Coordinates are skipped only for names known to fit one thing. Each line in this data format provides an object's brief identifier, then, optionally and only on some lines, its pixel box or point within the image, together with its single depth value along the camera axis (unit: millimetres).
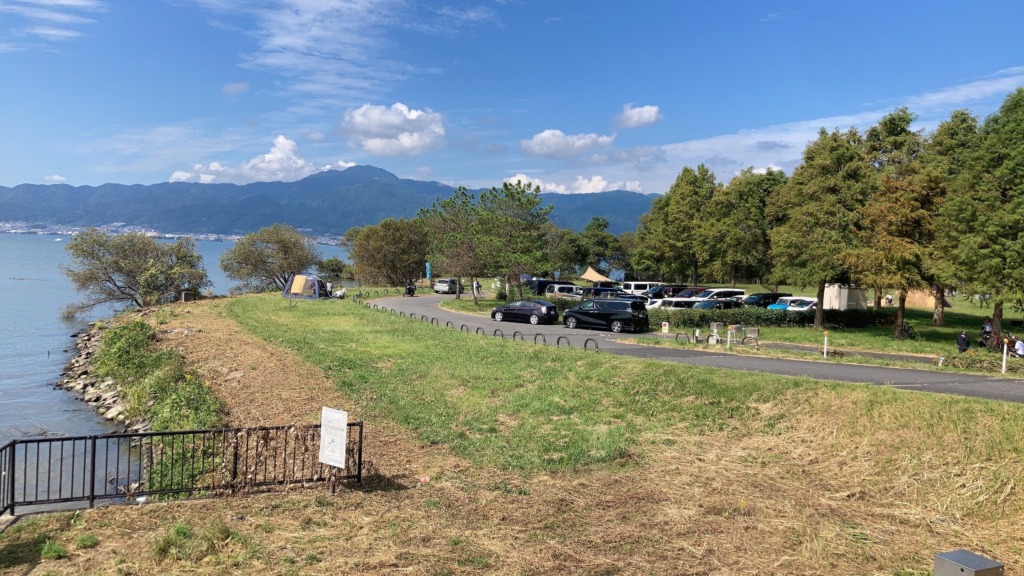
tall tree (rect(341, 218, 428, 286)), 67375
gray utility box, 5258
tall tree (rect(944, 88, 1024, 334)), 24281
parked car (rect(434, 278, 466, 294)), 55875
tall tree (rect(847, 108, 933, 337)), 28812
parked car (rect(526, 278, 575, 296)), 50188
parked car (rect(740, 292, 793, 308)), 40038
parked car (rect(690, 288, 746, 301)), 43791
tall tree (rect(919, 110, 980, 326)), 27188
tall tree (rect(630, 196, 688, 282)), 54719
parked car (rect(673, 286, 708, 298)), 45031
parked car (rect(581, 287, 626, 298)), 45953
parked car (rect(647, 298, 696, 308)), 36031
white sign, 9500
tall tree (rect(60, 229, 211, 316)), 47719
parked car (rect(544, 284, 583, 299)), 48531
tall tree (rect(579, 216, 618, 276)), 89188
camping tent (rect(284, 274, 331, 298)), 45625
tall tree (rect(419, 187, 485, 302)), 44281
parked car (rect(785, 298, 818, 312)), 36312
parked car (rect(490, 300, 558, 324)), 33344
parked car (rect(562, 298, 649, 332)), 29688
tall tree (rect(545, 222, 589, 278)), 78331
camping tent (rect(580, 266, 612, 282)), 62156
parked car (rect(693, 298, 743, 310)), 35531
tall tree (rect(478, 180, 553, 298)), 40688
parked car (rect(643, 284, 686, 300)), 47500
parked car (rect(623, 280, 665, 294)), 55444
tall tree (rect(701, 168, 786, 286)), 48438
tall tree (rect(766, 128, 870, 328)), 31500
